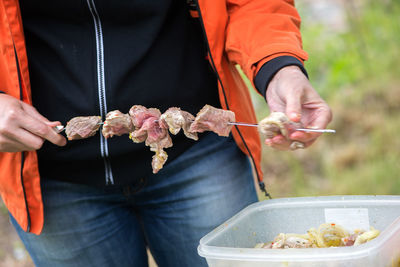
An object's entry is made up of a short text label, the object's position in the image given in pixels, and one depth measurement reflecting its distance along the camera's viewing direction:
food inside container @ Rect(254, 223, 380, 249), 1.40
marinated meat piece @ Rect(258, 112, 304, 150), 1.34
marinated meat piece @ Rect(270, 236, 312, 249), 1.40
